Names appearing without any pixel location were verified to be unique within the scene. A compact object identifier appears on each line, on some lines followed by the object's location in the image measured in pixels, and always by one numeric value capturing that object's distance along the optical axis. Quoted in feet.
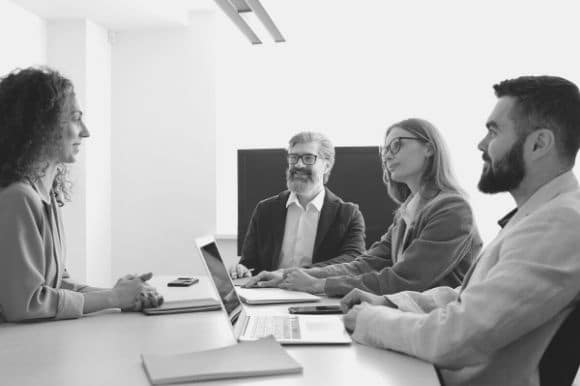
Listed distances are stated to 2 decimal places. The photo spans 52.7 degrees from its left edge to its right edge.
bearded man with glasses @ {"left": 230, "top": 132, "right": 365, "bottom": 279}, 11.33
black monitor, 15.42
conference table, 4.05
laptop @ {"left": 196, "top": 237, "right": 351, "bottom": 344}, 5.16
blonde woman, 7.41
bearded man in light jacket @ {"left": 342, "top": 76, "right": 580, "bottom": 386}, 4.28
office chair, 4.48
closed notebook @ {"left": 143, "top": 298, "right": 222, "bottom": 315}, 6.55
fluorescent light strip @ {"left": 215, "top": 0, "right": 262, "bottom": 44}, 9.67
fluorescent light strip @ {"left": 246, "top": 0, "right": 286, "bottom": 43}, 9.85
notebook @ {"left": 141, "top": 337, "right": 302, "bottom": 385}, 3.90
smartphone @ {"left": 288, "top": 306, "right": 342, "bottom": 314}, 6.41
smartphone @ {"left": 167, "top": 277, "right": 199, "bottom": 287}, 9.04
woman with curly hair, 5.82
